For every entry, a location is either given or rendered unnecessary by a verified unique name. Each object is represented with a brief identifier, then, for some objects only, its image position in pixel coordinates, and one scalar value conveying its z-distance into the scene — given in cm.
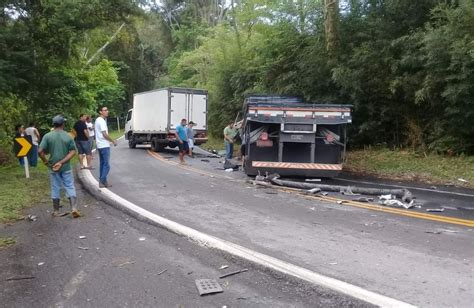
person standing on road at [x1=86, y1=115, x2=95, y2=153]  1876
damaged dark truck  1277
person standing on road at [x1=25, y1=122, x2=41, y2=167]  1619
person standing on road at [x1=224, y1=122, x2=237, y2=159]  1858
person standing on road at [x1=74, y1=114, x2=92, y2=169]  1559
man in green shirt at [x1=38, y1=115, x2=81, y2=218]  844
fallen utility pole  1001
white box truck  2464
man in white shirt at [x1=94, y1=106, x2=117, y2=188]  1120
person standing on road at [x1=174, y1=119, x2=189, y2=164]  1852
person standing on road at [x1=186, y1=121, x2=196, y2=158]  2026
